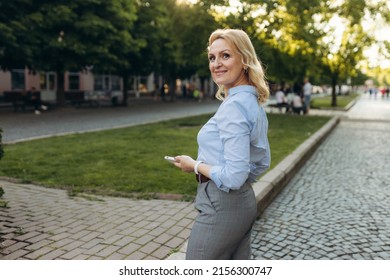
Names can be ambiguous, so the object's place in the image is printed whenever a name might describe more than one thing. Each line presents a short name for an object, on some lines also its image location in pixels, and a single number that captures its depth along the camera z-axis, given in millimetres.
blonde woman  2070
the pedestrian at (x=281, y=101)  23569
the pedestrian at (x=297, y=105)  22672
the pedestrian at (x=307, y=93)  23766
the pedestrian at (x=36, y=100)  23219
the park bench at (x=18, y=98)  23641
